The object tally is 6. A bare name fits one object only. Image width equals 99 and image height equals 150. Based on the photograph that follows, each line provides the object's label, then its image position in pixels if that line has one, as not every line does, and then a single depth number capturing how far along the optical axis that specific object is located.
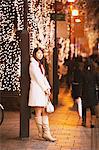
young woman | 9.71
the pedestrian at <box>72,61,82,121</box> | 12.52
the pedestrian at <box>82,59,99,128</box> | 11.67
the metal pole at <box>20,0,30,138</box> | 10.18
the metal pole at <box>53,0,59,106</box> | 16.38
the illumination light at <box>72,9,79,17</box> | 24.36
